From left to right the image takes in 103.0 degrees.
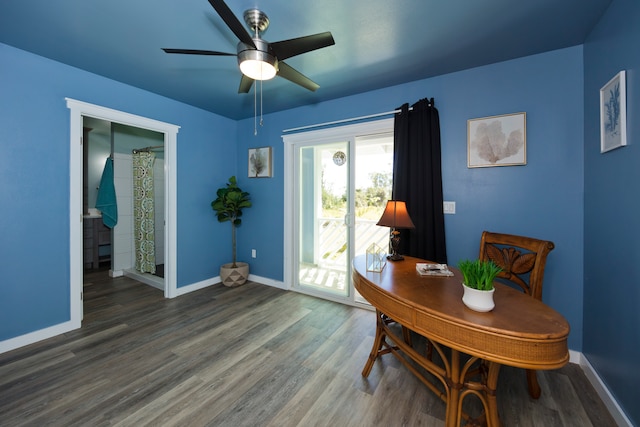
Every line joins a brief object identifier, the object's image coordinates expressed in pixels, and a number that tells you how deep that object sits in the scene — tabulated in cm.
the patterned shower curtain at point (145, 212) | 411
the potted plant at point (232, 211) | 373
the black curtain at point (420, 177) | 251
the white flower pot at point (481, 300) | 114
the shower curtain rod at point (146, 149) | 421
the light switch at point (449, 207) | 252
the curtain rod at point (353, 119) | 269
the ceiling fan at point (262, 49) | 155
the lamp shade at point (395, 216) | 205
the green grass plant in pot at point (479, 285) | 114
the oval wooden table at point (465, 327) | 97
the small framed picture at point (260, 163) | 378
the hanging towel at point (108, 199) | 423
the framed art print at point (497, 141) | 222
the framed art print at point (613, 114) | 145
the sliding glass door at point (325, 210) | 321
